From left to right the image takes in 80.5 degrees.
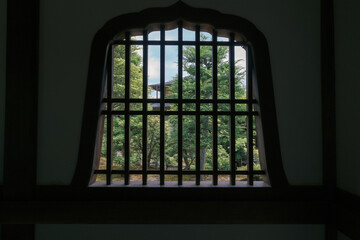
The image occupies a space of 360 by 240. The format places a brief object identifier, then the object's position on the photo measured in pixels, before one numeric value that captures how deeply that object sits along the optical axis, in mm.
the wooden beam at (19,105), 1961
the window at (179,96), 2049
